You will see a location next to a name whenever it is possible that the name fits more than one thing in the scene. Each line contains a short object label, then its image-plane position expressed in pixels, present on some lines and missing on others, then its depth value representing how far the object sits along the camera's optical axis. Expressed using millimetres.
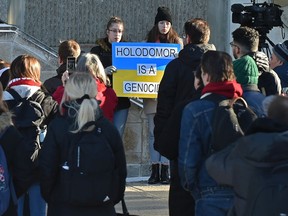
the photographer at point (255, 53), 10803
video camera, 13846
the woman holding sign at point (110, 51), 13608
